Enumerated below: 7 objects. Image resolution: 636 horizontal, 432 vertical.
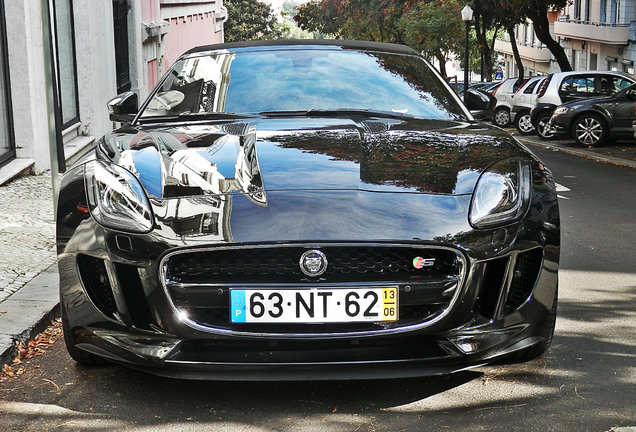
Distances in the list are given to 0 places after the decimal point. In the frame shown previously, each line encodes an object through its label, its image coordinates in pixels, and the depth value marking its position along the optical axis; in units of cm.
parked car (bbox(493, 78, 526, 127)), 2853
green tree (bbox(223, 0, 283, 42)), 8012
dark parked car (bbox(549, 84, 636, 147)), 2042
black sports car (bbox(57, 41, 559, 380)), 362
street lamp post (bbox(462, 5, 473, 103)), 3280
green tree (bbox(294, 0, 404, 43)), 5278
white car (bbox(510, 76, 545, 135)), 2503
